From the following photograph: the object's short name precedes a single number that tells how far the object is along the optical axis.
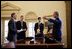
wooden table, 1.50
